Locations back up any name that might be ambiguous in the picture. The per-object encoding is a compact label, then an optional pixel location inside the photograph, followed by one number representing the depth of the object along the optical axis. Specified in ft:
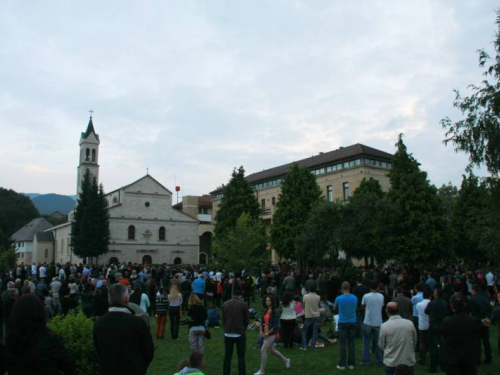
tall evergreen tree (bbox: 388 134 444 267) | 118.73
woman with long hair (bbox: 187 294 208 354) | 30.48
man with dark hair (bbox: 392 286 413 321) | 33.17
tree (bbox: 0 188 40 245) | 298.35
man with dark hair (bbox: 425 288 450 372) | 31.50
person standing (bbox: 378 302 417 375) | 23.20
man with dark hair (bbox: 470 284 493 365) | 34.63
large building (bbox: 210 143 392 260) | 163.63
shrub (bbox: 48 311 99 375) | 26.32
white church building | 196.95
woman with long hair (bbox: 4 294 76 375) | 13.76
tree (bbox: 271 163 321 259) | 144.87
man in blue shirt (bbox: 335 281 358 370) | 33.76
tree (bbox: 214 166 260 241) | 163.94
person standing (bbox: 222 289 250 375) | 29.48
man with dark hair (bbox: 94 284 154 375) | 16.30
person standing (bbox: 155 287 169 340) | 47.40
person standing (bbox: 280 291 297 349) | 42.27
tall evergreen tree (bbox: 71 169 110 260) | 180.65
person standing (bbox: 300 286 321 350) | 40.45
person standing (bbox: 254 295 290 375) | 32.53
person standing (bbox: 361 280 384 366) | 33.65
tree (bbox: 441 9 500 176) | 65.72
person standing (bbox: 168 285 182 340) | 45.33
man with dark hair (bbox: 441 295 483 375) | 22.61
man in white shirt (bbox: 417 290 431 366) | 33.22
